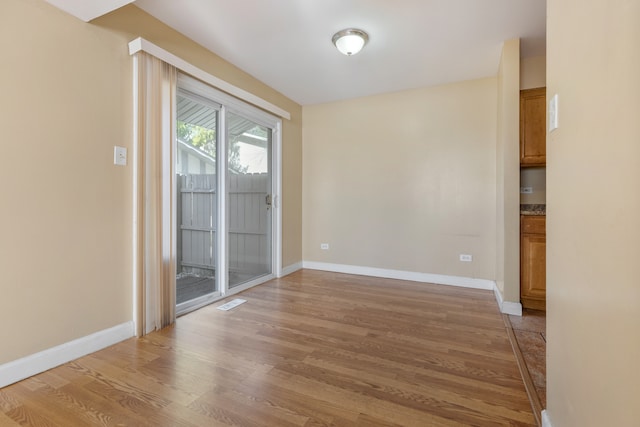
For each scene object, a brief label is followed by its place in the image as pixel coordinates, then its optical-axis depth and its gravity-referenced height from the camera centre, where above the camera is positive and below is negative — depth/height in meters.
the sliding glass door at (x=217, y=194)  3.10 +0.24
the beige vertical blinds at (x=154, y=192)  2.32 +0.18
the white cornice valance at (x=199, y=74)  2.28 +1.39
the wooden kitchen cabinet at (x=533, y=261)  2.84 -0.48
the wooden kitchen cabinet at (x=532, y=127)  3.04 +0.92
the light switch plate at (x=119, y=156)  2.21 +0.45
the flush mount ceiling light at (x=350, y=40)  2.60 +1.61
